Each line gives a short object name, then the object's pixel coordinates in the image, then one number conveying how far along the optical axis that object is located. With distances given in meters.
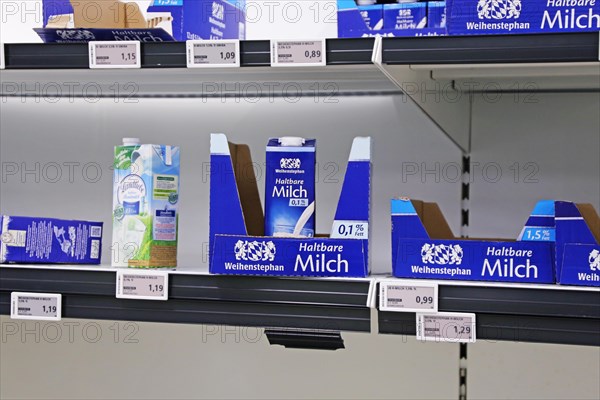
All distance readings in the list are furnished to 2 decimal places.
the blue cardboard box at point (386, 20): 1.84
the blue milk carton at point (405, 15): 1.84
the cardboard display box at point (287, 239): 1.63
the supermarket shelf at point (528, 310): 1.52
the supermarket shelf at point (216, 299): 1.62
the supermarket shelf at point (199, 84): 2.13
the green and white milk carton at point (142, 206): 1.78
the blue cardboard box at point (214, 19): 1.95
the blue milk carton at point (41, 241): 1.81
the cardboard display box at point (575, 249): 1.55
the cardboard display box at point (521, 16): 1.61
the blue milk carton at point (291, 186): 1.72
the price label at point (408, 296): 1.57
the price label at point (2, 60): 1.78
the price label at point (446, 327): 1.57
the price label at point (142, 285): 1.69
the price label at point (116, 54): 1.73
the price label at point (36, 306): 1.74
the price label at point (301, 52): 1.65
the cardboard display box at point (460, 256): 1.60
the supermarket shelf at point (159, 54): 1.63
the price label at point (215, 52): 1.69
